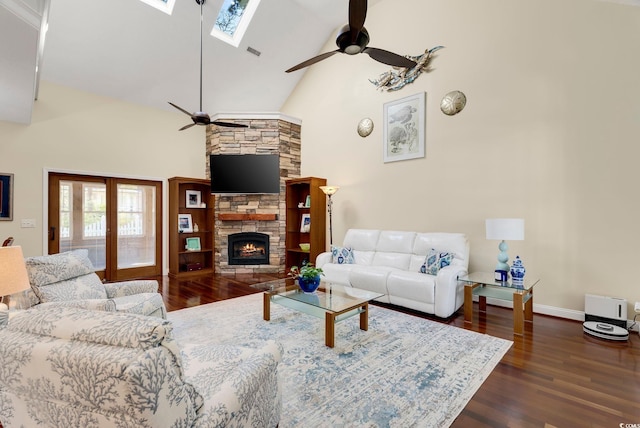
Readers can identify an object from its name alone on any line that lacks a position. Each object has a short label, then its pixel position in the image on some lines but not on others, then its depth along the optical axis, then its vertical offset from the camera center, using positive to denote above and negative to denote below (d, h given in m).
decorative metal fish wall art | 4.59 +2.25
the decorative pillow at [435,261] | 3.77 -0.63
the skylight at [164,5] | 4.42 +3.12
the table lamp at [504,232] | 3.20 -0.21
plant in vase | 3.18 -0.72
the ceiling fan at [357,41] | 2.18 +1.45
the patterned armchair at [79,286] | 2.32 -0.64
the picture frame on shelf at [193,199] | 6.30 +0.28
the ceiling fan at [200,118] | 4.18 +1.33
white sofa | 3.46 -0.77
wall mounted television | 6.02 +0.79
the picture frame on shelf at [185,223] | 6.09 -0.23
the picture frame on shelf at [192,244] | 6.18 -0.68
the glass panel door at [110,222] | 4.99 -0.18
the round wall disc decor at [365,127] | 5.32 +1.54
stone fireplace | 6.20 +0.11
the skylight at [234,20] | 5.12 +3.41
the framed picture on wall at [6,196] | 4.37 +0.23
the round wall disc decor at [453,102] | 4.24 +1.59
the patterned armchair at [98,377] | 0.82 -0.49
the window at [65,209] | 4.98 +0.04
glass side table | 3.02 -0.92
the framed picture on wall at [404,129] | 4.67 +1.37
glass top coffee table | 2.71 -0.91
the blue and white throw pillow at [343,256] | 4.70 -0.70
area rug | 1.85 -1.23
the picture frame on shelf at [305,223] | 6.22 -0.23
